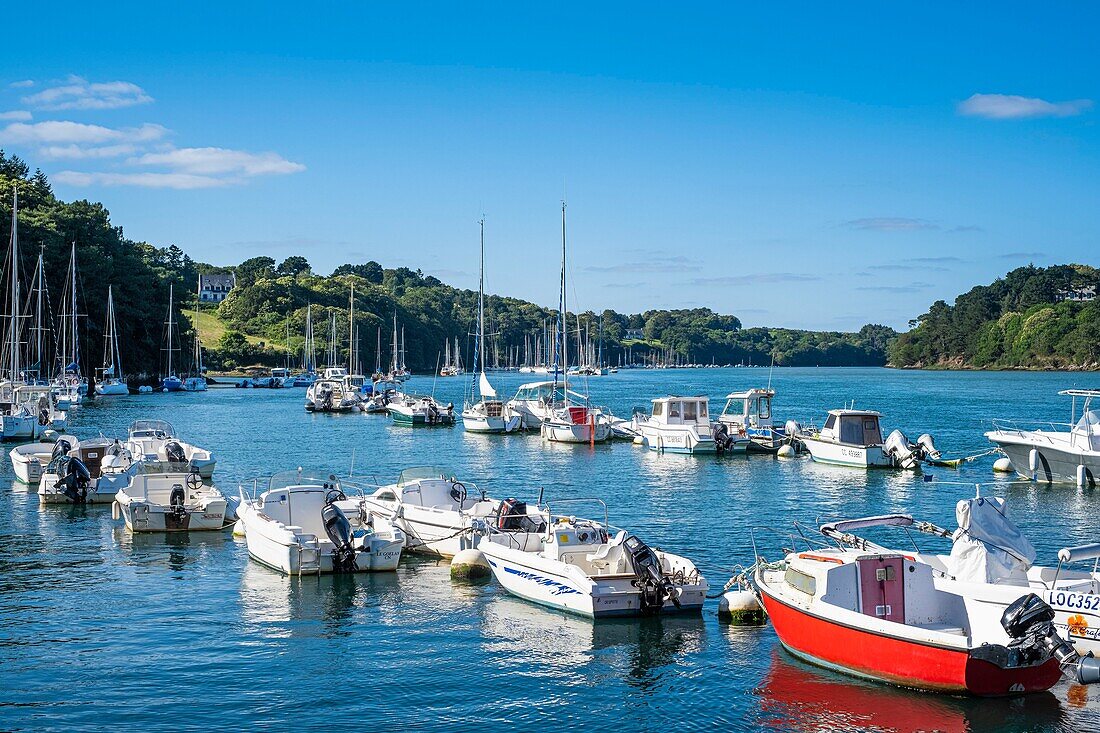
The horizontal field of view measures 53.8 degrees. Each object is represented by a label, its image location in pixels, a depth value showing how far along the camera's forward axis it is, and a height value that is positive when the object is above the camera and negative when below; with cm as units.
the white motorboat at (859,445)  5824 -451
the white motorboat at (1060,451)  4959 -426
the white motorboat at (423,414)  9256 -393
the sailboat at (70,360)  10600 +137
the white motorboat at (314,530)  3002 -471
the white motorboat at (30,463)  4925 -415
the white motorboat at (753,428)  6644 -405
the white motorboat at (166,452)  4569 -353
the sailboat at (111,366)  12800 +67
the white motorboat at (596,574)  2561 -508
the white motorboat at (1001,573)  2164 -457
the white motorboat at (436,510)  3225 -447
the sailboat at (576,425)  7431 -405
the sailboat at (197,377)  14675 -92
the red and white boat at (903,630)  1984 -522
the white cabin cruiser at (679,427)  6600 -387
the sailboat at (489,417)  8331 -384
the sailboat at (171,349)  14450 +297
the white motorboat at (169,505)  3675 -461
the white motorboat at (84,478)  4272 -423
